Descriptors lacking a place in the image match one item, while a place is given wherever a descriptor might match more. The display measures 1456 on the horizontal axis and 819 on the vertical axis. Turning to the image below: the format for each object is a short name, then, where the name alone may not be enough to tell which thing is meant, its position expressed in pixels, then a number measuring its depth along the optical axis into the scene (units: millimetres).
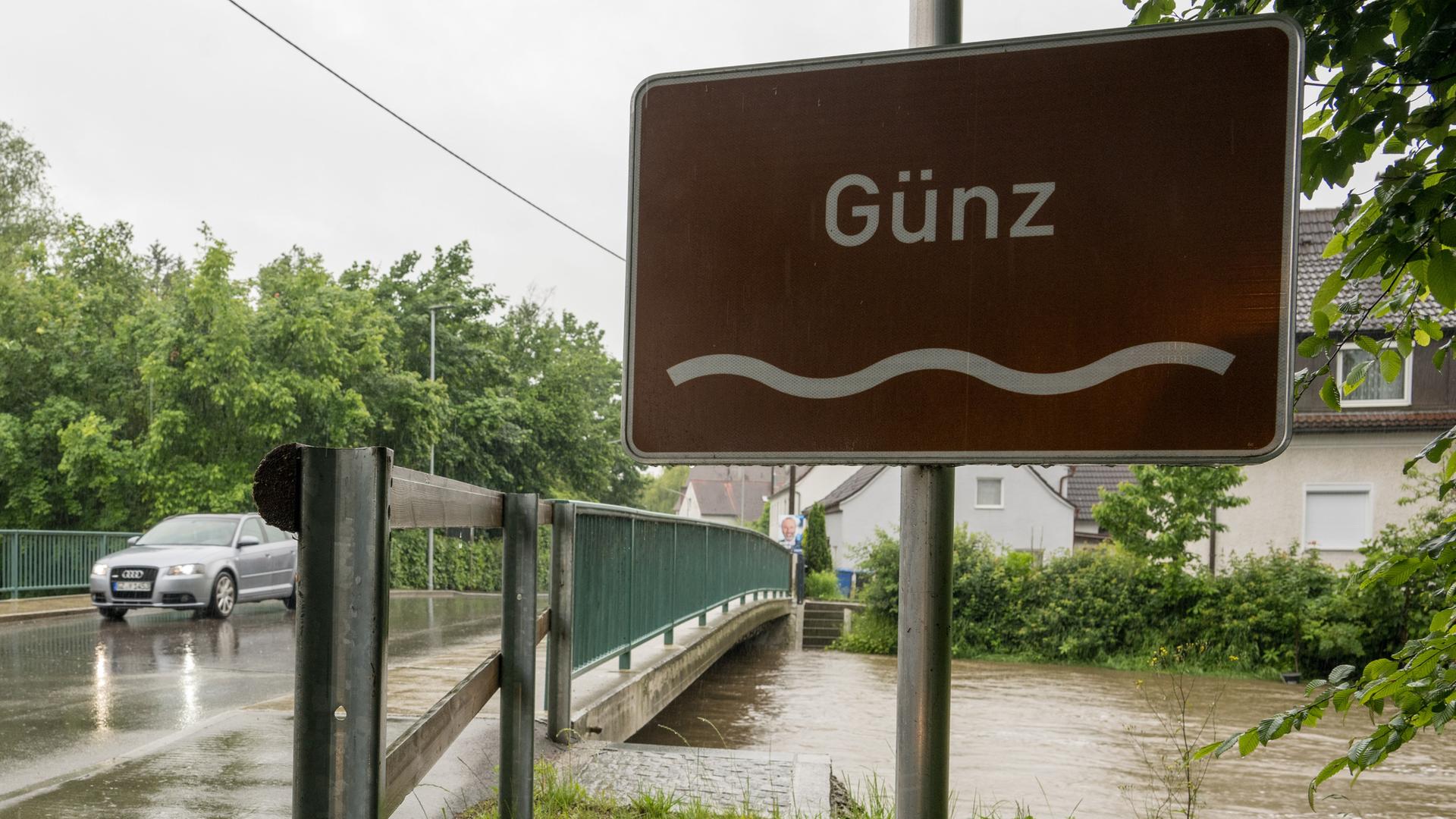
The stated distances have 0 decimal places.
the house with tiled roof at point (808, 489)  60397
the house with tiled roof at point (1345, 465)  26547
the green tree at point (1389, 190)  2363
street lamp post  28155
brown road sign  1366
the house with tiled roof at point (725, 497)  104000
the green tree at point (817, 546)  44531
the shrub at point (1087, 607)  24609
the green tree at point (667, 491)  104056
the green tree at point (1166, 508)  22875
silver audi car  14734
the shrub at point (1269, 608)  22594
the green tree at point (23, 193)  33531
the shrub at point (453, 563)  29281
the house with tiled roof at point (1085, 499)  40531
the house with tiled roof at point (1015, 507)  43812
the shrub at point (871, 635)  26141
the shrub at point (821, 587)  40812
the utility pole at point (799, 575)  34406
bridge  1428
